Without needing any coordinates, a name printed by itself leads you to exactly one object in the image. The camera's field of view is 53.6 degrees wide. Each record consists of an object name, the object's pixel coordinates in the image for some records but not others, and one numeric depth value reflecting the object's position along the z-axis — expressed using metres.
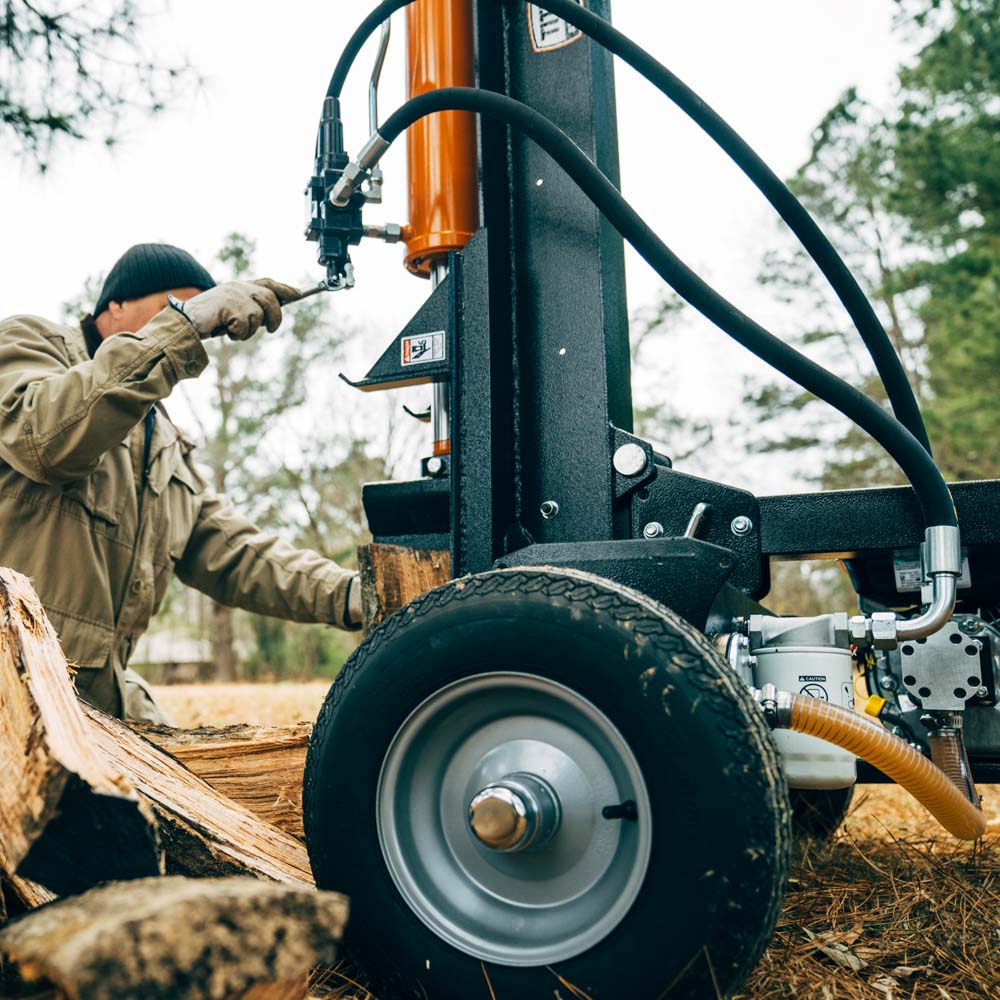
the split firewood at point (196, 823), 1.54
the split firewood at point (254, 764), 2.13
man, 2.44
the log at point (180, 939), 0.83
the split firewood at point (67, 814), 1.04
